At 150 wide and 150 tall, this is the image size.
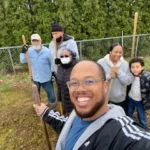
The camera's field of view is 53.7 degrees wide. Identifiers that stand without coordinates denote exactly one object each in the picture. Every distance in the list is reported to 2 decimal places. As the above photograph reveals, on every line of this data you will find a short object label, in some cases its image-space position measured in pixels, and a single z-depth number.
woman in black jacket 2.10
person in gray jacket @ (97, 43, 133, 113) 2.01
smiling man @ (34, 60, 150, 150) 0.81
